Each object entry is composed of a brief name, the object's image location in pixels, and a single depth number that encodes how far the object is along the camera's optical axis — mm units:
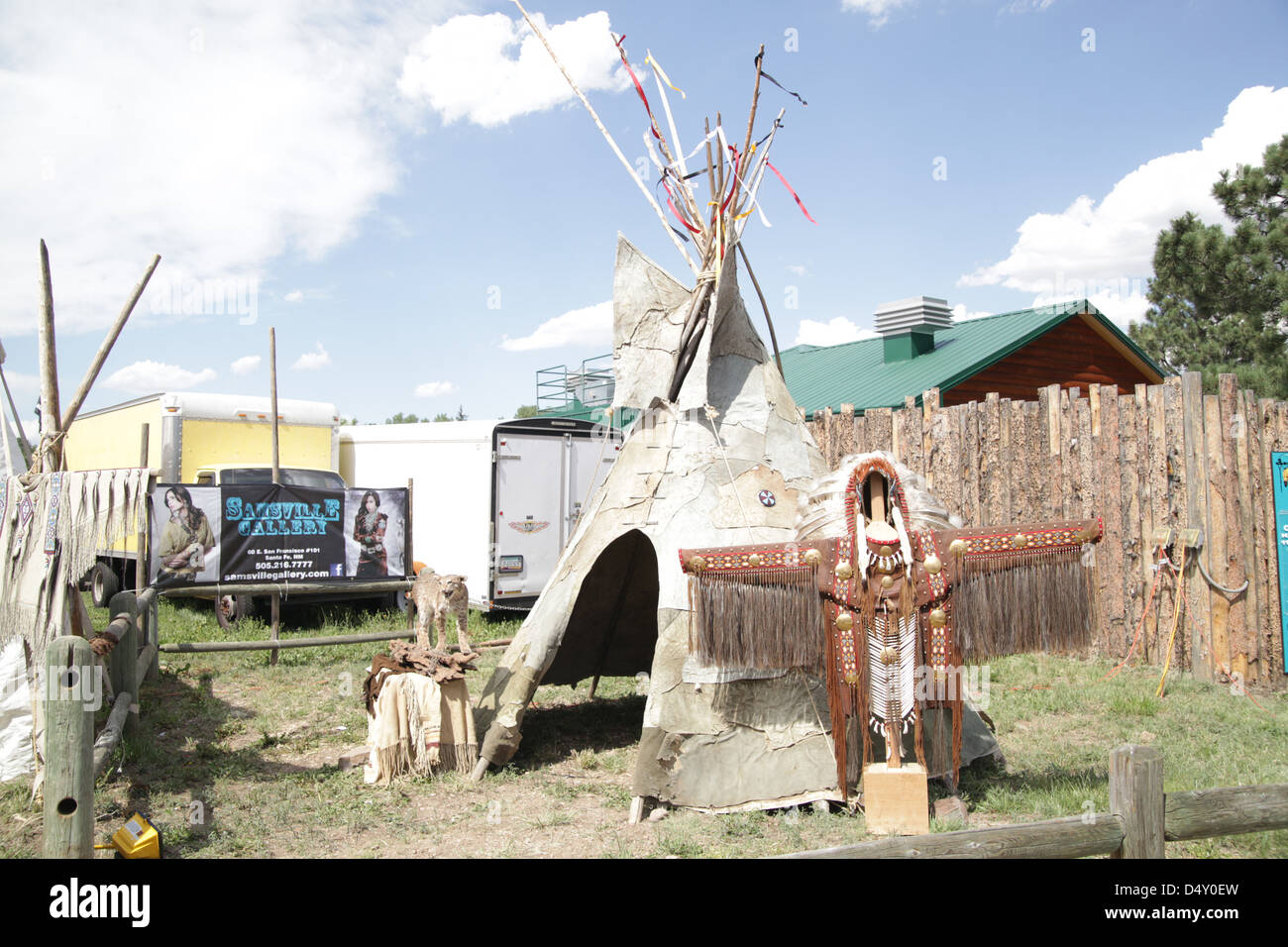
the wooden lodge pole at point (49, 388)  5695
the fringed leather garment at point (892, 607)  4816
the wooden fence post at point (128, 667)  6941
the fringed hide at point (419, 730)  6109
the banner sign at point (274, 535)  10164
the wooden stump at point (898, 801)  4754
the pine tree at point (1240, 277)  15016
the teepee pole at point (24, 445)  6215
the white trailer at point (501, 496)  12523
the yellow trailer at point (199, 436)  13125
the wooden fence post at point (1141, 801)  3471
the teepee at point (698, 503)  5379
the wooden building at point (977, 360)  15320
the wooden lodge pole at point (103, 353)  5652
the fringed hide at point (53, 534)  5488
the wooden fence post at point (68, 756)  4098
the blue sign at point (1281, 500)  7883
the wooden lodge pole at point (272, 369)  13652
